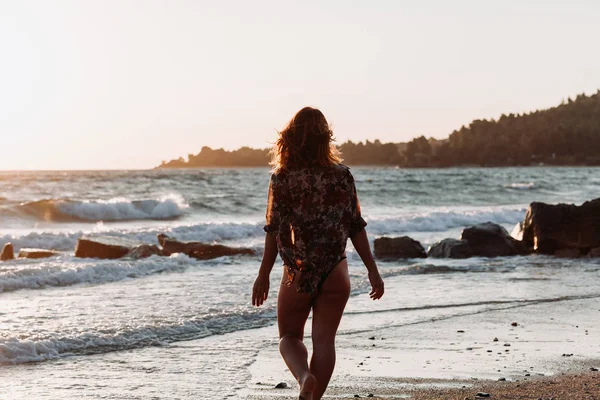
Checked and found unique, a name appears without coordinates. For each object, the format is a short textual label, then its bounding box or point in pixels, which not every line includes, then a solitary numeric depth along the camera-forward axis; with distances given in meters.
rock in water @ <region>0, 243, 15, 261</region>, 16.22
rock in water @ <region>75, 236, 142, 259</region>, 16.03
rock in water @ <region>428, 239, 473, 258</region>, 16.86
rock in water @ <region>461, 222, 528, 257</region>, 17.00
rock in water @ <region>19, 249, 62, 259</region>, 15.98
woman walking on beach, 4.44
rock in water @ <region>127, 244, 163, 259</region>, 15.66
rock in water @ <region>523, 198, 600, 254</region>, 16.92
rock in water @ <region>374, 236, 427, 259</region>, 17.05
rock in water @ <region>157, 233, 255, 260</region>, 16.38
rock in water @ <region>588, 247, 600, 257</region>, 16.37
